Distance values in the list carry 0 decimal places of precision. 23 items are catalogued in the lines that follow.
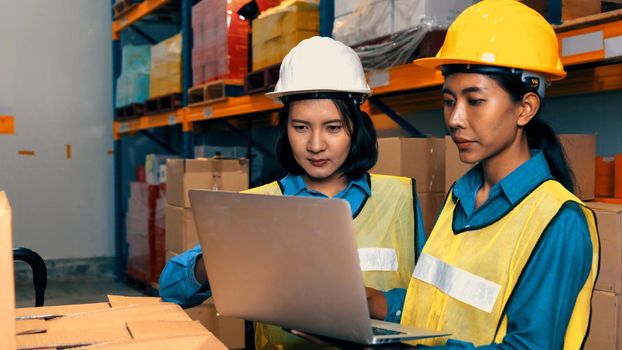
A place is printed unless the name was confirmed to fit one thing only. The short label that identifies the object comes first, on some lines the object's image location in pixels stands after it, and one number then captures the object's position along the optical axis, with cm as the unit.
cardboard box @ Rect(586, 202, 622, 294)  213
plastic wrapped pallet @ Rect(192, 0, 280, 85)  492
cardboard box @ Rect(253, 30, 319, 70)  414
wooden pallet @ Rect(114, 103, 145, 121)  700
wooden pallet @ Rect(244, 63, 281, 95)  435
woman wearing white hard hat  193
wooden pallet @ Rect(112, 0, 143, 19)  713
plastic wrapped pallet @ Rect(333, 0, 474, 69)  296
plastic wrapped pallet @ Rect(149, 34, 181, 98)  611
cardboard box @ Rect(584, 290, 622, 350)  214
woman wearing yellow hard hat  134
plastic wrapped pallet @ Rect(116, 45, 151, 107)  689
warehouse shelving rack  237
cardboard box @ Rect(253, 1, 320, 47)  413
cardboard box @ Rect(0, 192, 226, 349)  110
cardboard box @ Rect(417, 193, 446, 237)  311
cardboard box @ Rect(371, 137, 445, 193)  305
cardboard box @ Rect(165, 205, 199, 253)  480
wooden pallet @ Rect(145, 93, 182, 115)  608
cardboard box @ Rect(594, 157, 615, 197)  289
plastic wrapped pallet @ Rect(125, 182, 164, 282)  651
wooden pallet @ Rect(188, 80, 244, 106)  501
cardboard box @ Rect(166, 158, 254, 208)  470
